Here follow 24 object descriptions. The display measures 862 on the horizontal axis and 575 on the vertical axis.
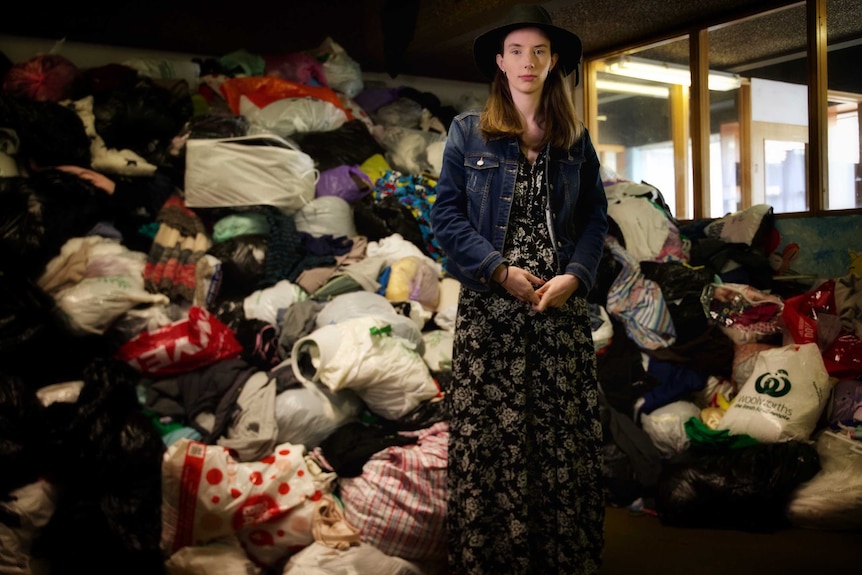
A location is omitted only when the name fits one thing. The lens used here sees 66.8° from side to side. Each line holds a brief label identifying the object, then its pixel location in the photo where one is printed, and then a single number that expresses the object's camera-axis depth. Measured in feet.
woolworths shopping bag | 8.85
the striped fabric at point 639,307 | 10.46
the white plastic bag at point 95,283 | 8.74
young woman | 5.84
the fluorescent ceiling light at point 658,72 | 14.17
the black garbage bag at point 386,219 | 12.00
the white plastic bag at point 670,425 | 9.82
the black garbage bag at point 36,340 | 8.09
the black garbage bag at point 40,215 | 8.72
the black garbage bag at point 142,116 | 10.70
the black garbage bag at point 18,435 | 7.46
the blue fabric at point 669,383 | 10.28
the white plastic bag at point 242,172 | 10.52
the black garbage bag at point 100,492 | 7.72
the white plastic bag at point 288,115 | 12.03
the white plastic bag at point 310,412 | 8.30
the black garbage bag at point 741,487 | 8.50
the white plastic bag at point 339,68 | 13.66
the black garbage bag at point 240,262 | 10.31
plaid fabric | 7.56
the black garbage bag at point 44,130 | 9.97
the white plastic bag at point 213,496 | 7.42
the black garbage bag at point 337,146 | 12.39
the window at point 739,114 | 11.34
